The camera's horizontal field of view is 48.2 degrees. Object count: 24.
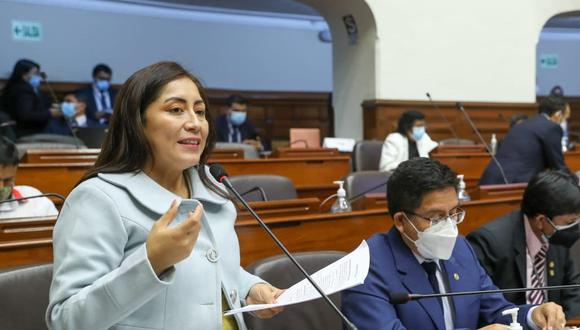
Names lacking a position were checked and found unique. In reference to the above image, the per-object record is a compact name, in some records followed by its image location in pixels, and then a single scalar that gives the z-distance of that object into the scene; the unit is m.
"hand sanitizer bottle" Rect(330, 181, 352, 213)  2.85
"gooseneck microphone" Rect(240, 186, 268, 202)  2.74
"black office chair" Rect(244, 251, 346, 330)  1.71
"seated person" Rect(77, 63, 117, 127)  6.78
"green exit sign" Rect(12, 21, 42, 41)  7.50
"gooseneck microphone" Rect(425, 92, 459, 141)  6.77
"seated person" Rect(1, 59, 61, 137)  6.01
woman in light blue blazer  1.04
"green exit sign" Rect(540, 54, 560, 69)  11.10
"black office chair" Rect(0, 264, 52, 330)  1.45
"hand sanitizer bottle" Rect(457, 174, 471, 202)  3.18
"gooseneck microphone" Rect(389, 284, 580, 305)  1.38
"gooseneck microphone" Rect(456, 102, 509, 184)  4.23
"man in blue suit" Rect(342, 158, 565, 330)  1.57
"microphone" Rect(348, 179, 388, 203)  3.06
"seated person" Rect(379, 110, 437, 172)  5.11
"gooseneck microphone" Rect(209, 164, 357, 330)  1.12
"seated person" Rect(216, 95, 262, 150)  6.28
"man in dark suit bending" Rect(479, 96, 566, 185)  4.32
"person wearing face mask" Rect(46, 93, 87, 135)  6.12
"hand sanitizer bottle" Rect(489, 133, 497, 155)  5.75
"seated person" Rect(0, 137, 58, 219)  2.53
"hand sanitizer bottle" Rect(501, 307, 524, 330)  1.33
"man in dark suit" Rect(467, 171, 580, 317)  2.08
